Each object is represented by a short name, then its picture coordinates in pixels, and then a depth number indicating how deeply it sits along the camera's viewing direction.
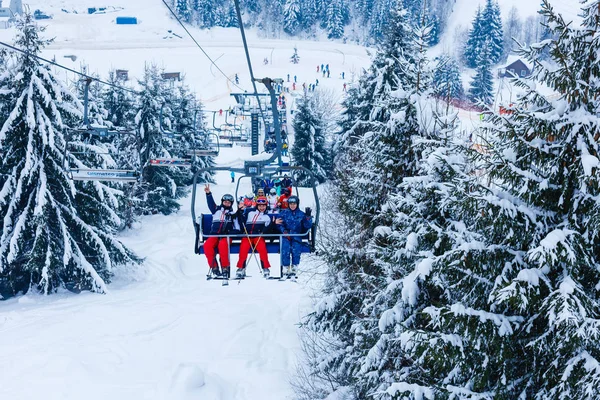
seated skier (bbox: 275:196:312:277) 12.23
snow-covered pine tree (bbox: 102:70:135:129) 39.91
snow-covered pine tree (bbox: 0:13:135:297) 20.31
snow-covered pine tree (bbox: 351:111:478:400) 9.75
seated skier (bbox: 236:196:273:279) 12.56
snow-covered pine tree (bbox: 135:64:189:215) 36.56
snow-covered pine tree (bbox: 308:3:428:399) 13.29
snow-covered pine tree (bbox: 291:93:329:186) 43.25
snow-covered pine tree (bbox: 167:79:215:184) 40.31
